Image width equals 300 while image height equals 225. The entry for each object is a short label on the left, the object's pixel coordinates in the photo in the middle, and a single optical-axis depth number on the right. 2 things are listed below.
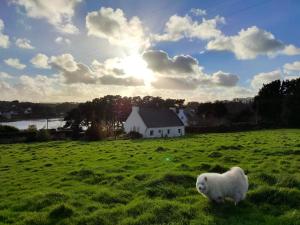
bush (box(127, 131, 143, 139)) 37.18
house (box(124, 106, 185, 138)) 40.31
